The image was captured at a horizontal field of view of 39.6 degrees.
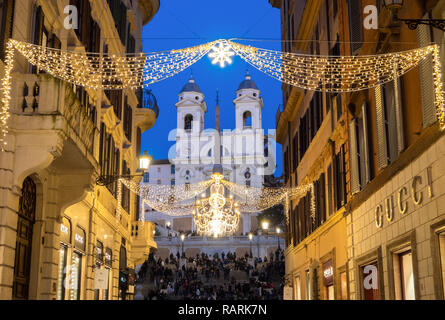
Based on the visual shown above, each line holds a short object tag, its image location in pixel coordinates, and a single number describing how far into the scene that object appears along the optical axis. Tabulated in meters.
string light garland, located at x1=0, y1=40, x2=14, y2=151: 11.39
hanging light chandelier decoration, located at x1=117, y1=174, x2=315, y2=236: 25.25
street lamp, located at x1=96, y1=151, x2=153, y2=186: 18.55
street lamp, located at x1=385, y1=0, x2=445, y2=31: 9.66
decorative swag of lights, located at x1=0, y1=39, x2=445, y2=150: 11.61
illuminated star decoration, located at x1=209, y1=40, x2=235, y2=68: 12.28
